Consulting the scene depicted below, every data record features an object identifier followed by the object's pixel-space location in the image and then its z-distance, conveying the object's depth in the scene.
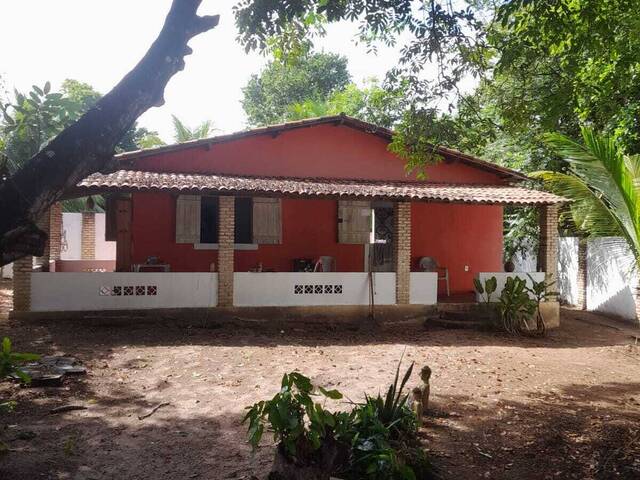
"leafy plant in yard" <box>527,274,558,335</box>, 10.28
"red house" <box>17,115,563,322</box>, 9.66
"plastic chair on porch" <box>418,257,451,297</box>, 12.32
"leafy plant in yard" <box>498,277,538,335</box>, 10.23
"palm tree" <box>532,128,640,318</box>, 5.91
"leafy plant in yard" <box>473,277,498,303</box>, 10.68
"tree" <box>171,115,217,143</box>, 21.03
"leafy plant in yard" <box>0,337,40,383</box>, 3.26
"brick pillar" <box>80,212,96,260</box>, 18.06
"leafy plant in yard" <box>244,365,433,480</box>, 3.24
